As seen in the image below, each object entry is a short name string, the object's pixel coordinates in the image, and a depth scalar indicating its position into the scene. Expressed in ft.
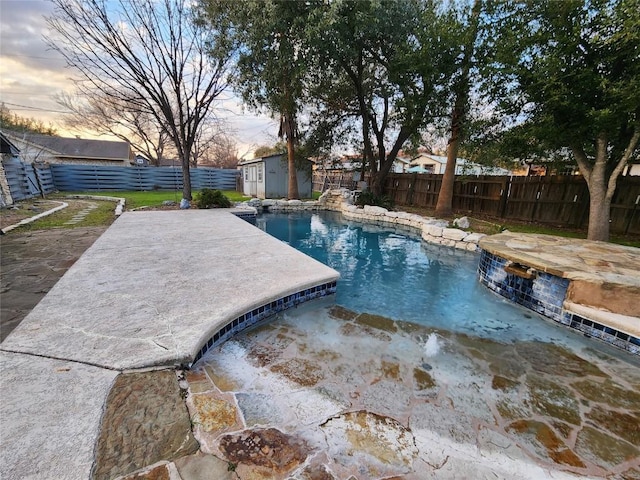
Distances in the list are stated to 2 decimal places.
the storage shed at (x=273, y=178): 46.70
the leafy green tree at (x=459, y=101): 21.47
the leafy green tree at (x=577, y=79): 14.88
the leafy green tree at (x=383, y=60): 23.76
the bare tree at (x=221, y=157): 106.83
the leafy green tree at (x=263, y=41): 25.52
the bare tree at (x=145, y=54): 23.97
